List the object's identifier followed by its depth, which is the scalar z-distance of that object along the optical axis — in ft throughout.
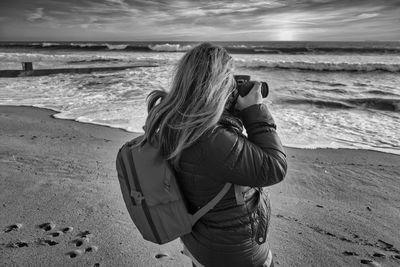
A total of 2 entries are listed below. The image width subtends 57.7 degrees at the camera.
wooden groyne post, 56.20
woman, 4.86
